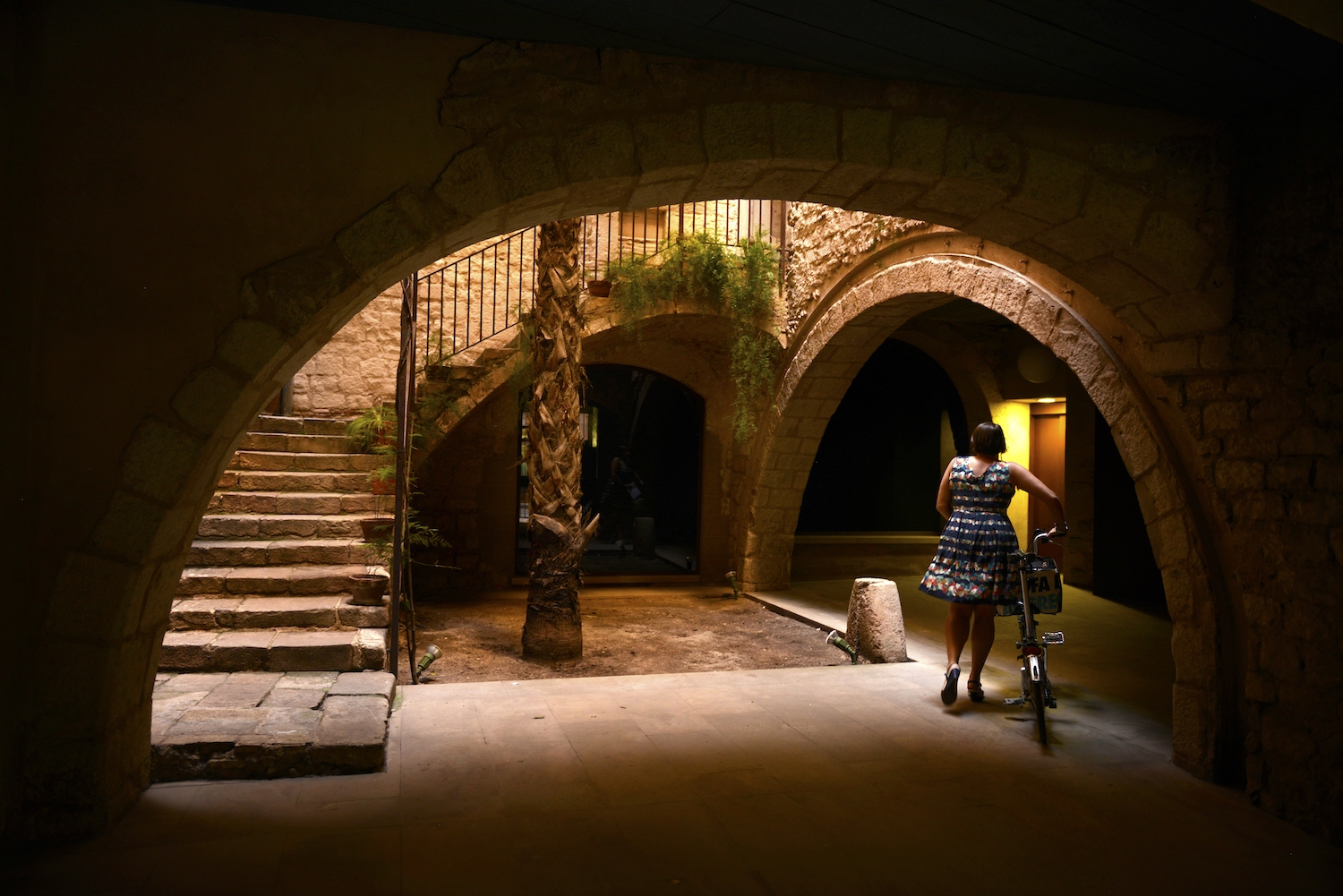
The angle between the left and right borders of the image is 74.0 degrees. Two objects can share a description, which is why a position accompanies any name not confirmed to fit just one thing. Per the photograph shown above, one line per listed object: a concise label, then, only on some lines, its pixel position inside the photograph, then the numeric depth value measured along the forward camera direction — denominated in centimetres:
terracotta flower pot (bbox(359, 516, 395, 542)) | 569
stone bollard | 552
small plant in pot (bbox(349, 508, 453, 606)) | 477
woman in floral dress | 422
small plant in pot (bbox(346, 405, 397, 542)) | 645
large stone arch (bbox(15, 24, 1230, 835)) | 250
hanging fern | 794
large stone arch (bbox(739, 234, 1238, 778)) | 355
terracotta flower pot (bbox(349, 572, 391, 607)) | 477
